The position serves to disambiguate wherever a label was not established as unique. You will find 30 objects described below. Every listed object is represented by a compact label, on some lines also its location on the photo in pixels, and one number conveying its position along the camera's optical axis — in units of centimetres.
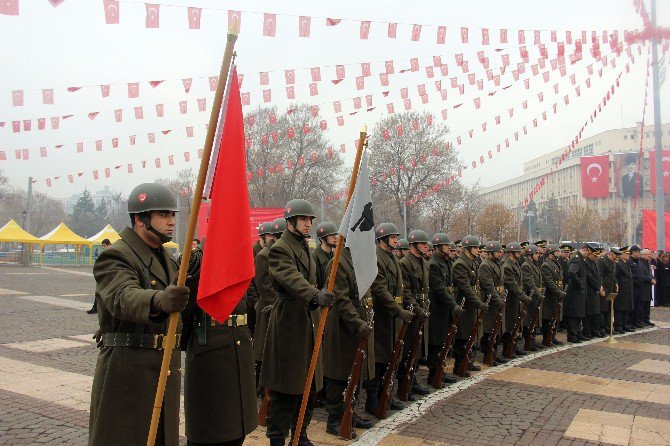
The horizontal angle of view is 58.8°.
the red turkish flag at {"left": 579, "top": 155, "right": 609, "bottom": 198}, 8188
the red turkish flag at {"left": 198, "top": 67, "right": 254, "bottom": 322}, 336
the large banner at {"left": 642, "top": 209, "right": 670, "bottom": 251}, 2284
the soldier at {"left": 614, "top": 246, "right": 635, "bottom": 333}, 1445
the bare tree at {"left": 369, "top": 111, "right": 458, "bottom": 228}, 3575
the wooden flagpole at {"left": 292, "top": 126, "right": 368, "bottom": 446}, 477
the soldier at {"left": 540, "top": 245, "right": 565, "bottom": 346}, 1202
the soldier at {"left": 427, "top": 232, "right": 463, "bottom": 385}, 835
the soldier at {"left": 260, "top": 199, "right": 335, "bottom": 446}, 522
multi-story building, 7391
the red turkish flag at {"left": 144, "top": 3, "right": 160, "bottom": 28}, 957
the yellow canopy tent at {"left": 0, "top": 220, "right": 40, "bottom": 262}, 3516
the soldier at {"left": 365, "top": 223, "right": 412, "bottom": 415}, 671
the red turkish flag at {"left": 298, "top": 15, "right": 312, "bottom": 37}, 1090
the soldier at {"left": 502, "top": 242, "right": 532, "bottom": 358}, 1058
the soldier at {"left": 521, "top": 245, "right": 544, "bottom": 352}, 1136
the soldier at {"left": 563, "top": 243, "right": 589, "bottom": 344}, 1276
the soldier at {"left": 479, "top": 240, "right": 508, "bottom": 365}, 982
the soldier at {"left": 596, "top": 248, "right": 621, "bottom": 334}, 1390
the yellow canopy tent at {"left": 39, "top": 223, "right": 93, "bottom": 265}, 3778
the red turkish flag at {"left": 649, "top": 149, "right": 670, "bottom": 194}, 5951
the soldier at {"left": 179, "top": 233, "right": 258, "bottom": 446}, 399
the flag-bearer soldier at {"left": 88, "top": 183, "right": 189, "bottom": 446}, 330
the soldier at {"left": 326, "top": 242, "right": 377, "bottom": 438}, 609
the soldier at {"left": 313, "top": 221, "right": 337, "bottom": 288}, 691
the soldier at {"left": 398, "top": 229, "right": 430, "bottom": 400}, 759
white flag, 523
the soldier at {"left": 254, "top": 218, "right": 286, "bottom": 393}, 711
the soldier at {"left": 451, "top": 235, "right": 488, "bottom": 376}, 889
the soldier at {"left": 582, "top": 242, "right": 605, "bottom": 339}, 1309
